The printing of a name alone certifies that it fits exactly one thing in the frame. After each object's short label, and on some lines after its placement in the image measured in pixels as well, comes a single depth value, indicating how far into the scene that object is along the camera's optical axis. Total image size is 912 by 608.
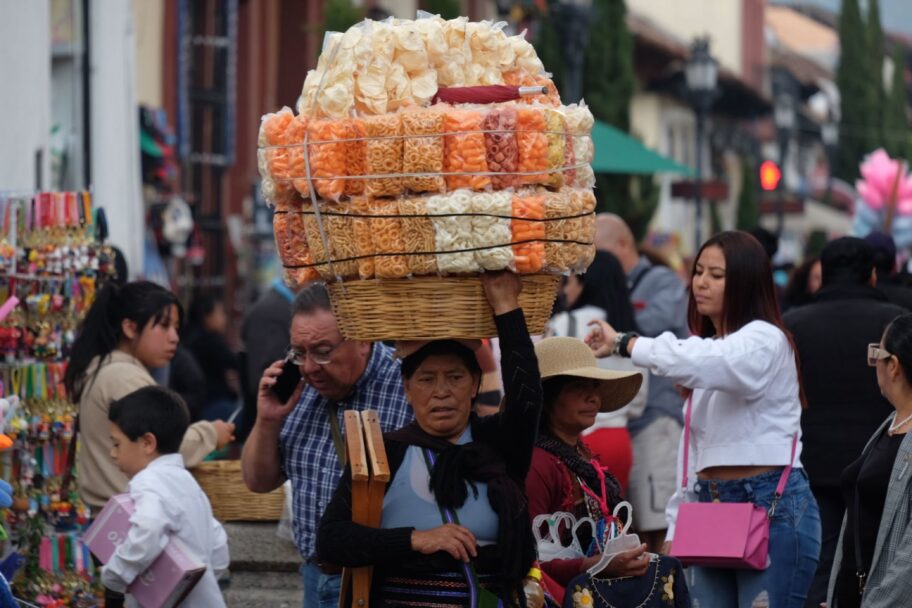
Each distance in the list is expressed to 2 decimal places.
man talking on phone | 11.77
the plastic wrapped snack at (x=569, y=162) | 10.30
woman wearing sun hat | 11.49
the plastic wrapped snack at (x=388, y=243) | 9.89
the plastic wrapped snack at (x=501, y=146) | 9.89
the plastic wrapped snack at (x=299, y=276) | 10.41
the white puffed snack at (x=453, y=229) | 9.78
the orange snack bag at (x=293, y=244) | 10.39
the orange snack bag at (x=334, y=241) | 10.08
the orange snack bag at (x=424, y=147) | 9.83
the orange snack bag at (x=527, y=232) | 9.90
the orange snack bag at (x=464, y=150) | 9.83
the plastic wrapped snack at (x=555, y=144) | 10.12
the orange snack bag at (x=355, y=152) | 9.99
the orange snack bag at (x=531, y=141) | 9.99
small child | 12.80
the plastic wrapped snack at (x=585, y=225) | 10.28
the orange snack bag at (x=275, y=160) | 10.24
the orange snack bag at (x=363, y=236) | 9.98
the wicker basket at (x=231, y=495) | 16.16
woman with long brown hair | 13.29
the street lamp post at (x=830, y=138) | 97.26
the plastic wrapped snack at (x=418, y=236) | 9.83
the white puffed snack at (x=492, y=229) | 9.80
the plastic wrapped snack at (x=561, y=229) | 10.05
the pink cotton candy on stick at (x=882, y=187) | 35.03
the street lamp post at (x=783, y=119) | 64.12
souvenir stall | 15.07
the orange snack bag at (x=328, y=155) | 10.00
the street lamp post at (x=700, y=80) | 49.56
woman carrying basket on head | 9.98
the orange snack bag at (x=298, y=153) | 10.13
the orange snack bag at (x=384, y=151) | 9.88
